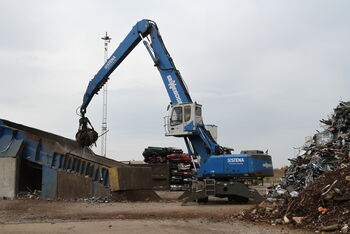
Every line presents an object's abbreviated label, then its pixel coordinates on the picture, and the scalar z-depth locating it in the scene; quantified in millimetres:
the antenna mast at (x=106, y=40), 35456
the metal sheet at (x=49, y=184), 18688
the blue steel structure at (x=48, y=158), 18594
